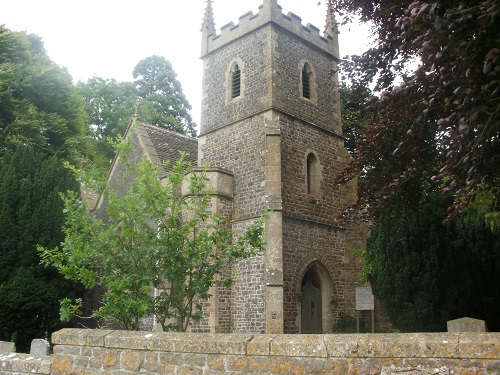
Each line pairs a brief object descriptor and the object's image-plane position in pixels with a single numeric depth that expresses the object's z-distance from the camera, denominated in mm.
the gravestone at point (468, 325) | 8367
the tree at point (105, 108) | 33031
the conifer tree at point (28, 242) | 14211
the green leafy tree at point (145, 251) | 8414
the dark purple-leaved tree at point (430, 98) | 5137
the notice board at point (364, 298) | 14031
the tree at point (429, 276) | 12914
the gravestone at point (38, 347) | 9375
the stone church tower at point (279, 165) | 15180
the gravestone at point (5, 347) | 8133
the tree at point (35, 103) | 21312
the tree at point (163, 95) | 34625
